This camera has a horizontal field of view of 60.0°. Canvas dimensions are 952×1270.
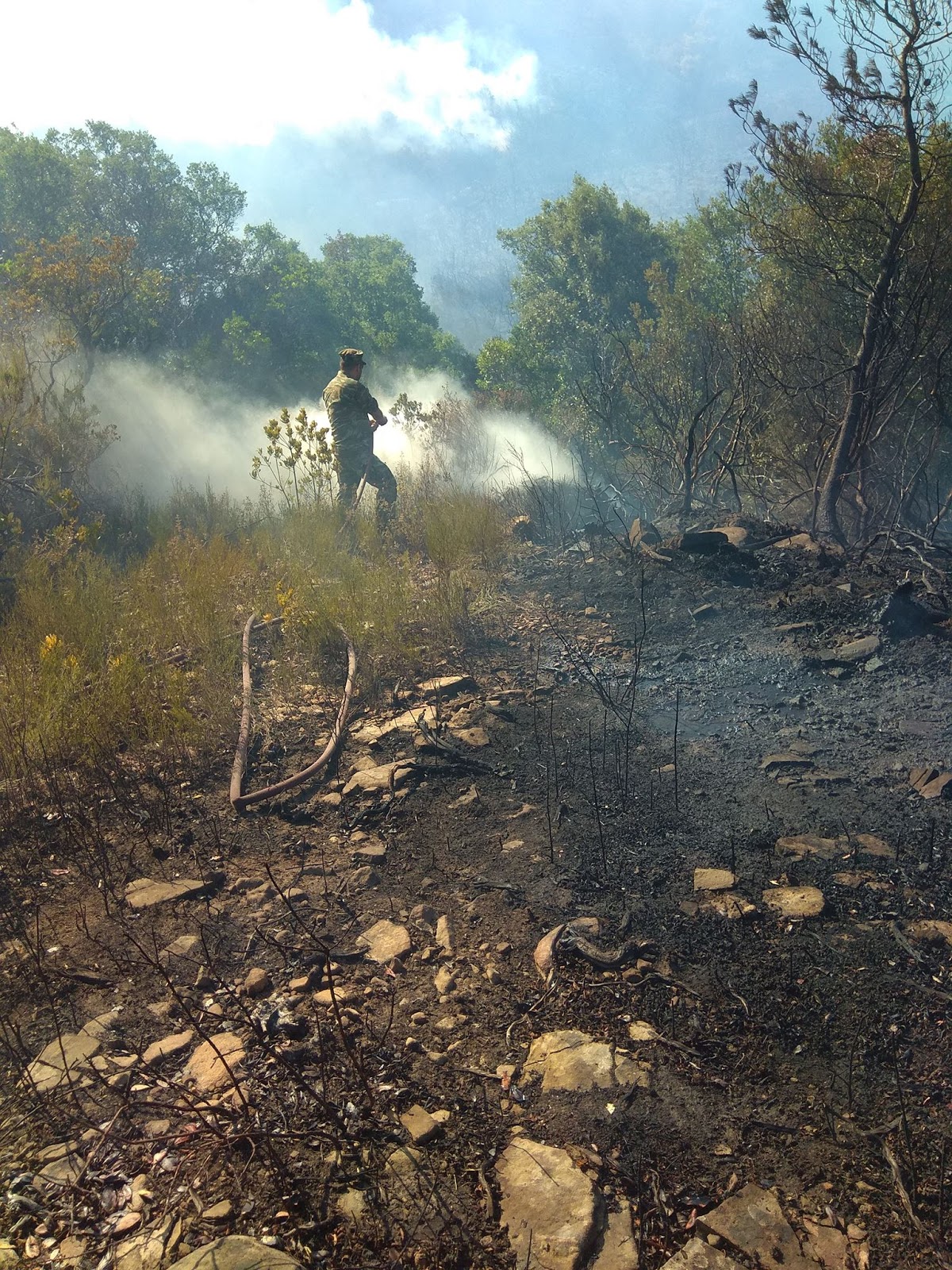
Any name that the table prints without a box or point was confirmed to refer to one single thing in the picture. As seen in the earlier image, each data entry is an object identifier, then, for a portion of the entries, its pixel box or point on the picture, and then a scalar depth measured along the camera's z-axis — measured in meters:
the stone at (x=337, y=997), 2.33
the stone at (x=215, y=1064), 2.08
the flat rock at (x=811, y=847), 2.98
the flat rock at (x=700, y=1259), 1.61
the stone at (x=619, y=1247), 1.63
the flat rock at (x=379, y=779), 3.71
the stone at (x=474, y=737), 4.12
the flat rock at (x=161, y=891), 2.89
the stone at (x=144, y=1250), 1.64
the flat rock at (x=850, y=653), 4.82
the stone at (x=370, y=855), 3.15
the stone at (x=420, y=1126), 1.88
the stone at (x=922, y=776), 3.46
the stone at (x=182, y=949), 2.57
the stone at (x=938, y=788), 3.34
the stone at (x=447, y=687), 4.80
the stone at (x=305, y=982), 2.41
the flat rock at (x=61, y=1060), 2.08
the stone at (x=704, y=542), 6.52
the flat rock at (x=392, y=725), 4.24
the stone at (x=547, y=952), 2.48
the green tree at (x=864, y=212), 5.88
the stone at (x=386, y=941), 2.57
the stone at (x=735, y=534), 6.66
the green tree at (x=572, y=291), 16.73
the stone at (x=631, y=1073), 2.04
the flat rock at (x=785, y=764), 3.75
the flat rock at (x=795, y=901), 2.64
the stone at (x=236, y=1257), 1.56
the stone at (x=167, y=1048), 2.18
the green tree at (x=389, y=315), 24.50
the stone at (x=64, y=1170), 1.82
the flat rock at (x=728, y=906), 2.66
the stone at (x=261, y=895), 2.88
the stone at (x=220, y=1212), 1.71
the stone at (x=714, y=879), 2.82
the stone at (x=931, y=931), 2.48
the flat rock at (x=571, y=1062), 2.05
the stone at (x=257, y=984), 2.40
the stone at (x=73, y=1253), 1.64
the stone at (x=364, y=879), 2.98
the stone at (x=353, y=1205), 1.70
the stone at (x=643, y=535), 7.16
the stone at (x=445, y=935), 2.61
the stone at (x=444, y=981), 2.42
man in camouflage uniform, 8.90
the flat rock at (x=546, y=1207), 1.64
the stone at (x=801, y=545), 6.38
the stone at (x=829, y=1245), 1.61
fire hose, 3.57
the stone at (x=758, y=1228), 1.62
